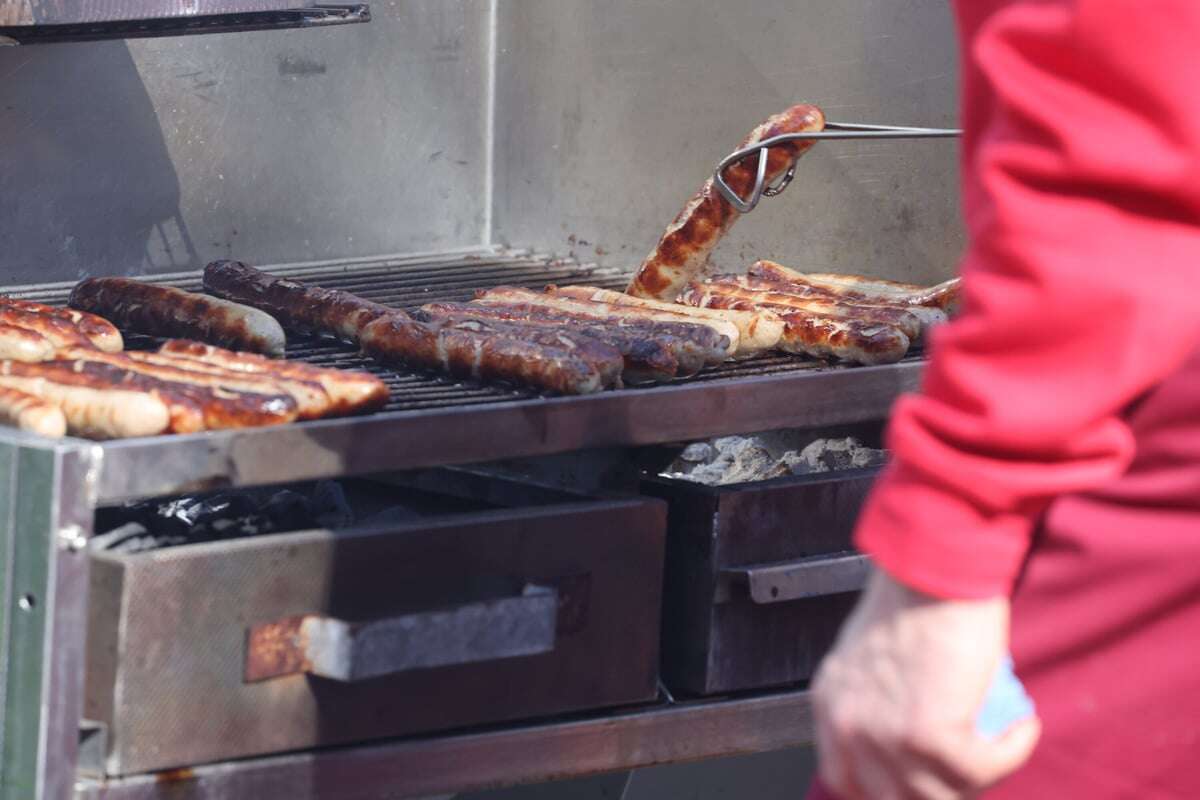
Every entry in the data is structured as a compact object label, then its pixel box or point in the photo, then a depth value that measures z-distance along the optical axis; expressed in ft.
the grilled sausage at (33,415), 12.50
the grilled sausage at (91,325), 16.33
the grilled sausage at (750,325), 17.97
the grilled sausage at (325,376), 13.79
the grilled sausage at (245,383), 13.48
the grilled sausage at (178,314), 17.04
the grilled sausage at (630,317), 16.81
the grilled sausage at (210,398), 12.87
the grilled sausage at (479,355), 15.06
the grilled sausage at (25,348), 14.87
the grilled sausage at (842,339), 17.16
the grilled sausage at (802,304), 18.29
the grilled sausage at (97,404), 12.65
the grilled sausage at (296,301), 17.98
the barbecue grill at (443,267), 12.13
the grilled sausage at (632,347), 16.33
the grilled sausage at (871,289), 19.75
